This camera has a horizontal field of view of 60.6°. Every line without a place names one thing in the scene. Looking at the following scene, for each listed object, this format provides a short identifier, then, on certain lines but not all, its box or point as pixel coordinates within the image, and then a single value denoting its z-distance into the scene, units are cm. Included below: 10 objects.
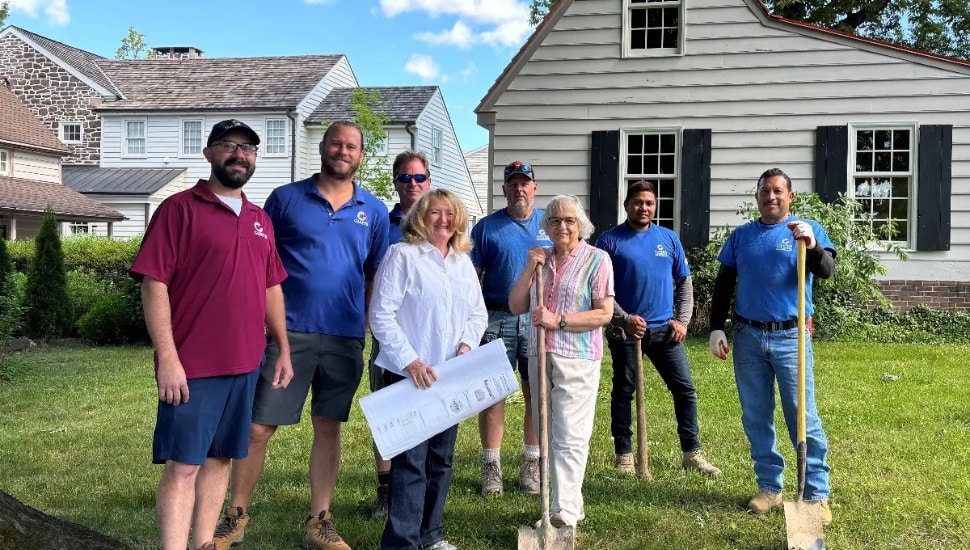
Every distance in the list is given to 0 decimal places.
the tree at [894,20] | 1953
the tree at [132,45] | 5347
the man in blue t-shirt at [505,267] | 502
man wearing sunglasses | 491
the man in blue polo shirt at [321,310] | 408
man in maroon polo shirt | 319
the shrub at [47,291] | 1401
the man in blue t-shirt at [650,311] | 544
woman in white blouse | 380
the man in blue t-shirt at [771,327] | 450
